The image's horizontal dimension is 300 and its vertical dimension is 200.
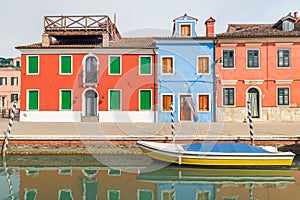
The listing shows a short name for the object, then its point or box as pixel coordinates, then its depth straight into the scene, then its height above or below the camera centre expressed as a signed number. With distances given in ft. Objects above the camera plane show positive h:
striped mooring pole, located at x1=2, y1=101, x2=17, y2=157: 38.81 -5.09
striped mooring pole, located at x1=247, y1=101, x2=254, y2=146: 38.34 -3.92
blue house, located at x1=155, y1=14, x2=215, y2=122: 66.39 +6.63
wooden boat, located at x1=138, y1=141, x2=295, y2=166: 32.55 -5.66
